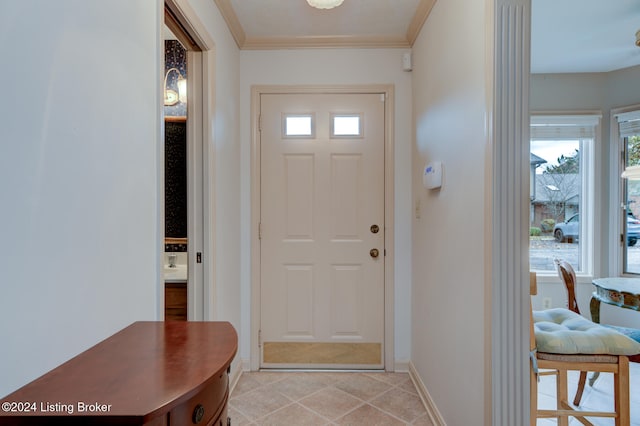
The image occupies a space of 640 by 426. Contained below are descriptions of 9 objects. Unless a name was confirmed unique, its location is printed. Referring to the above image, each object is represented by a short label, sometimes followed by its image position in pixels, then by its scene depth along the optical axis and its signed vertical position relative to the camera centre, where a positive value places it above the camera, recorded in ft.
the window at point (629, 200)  10.64 +0.30
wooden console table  1.98 -1.17
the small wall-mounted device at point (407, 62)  8.66 +3.72
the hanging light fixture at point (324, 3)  6.29 +3.79
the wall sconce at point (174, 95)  8.18 +2.73
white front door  8.89 -0.54
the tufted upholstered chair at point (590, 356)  5.25 -2.28
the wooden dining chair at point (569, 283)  8.11 -1.74
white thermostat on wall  6.36 +0.65
